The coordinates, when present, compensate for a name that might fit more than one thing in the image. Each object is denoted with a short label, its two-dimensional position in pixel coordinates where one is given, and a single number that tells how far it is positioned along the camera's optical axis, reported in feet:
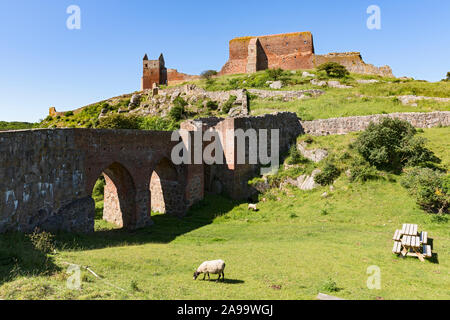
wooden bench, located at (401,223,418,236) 36.52
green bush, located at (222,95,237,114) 120.16
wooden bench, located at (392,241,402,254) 34.81
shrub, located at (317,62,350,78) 146.41
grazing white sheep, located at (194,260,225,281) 27.82
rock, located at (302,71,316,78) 152.81
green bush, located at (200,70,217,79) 200.44
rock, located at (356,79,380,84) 132.77
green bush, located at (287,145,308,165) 74.13
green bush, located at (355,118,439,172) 59.57
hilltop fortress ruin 184.44
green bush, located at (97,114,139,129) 121.49
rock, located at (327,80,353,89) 122.25
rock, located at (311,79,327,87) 127.65
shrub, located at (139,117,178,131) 122.22
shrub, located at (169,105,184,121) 128.36
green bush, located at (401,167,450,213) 46.93
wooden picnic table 33.96
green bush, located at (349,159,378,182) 59.77
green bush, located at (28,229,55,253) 32.45
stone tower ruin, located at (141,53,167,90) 215.31
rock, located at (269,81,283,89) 135.72
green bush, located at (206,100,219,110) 128.67
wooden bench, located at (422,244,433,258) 33.10
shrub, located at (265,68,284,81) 151.39
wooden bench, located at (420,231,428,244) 35.91
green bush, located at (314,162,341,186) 64.54
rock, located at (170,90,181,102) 148.16
